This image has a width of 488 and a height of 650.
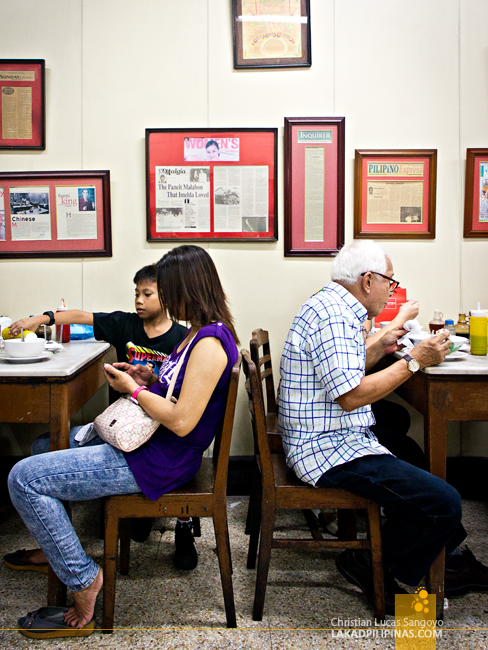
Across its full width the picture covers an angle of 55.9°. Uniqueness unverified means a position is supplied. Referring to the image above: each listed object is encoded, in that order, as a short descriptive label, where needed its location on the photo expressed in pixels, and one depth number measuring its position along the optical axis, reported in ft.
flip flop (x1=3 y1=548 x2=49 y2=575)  5.75
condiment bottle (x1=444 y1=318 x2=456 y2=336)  6.88
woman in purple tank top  4.38
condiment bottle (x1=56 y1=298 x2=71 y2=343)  7.14
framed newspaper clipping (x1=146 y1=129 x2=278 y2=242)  7.94
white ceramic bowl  5.25
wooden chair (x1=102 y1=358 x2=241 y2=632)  4.58
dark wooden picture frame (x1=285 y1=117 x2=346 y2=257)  7.92
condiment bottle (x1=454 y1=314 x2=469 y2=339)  7.00
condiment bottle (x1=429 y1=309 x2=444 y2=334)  6.48
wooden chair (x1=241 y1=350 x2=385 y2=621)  4.73
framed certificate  7.85
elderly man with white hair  4.47
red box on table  7.70
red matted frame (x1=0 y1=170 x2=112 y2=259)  8.04
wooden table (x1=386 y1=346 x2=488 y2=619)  4.86
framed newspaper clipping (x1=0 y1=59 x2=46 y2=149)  7.95
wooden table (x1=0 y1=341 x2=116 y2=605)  4.81
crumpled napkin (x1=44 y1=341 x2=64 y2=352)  6.10
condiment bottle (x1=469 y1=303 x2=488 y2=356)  5.74
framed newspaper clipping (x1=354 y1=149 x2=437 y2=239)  8.00
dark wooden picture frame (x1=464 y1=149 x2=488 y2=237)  7.98
